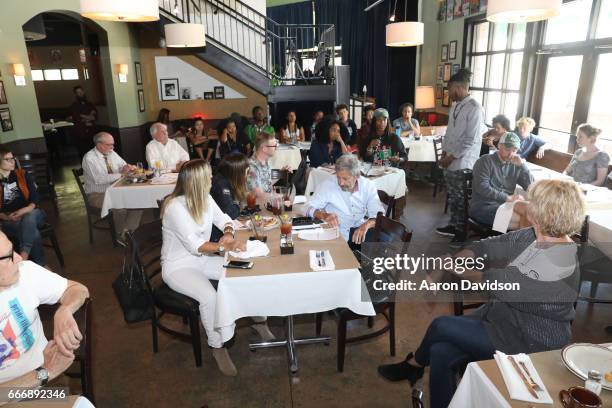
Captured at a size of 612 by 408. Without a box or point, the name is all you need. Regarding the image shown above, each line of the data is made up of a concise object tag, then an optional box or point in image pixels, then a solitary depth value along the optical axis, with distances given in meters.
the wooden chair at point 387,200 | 3.61
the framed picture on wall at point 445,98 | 9.20
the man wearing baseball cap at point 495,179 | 3.98
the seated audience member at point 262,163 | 4.06
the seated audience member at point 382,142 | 5.38
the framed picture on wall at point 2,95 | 6.53
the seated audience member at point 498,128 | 5.38
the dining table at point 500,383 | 1.50
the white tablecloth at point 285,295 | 2.37
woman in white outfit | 2.70
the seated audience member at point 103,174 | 4.77
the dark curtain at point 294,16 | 14.01
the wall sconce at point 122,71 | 8.61
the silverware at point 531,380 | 1.52
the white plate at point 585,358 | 1.60
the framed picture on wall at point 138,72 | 9.29
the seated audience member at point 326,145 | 5.56
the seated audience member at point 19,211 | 3.92
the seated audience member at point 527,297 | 1.98
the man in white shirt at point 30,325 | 1.76
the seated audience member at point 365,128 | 6.70
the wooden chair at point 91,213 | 4.69
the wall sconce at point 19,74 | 6.69
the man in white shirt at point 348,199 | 3.27
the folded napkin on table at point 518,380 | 1.49
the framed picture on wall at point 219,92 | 9.90
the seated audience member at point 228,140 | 6.59
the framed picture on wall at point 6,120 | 6.60
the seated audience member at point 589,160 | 4.30
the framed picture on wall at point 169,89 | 9.74
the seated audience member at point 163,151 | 5.32
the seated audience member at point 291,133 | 7.00
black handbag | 2.66
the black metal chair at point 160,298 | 2.69
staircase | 8.43
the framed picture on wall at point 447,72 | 9.21
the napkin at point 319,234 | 2.82
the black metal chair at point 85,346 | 1.95
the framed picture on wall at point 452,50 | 8.98
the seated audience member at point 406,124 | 7.54
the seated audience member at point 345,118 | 7.00
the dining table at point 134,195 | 4.44
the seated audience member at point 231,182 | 3.32
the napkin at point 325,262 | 2.41
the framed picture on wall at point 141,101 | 9.38
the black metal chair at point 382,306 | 2.68
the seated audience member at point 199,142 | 7.38
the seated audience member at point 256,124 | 6.87
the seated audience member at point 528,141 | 5.66
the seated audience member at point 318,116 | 7.51
